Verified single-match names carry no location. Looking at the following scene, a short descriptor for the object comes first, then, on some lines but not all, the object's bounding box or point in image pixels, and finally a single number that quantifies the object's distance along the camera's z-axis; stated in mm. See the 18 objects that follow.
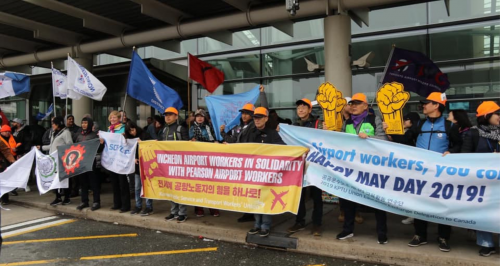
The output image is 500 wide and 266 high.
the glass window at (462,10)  9582
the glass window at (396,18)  10430
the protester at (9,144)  7789
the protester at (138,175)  6688
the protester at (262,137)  5312
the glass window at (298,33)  11820
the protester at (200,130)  6852
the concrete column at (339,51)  9039
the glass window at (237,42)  13055
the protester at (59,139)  7734
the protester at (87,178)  7199
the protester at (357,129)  5022
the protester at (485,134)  4410
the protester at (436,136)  4672
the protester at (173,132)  6395
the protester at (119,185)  6926
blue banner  4211
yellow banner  5121
